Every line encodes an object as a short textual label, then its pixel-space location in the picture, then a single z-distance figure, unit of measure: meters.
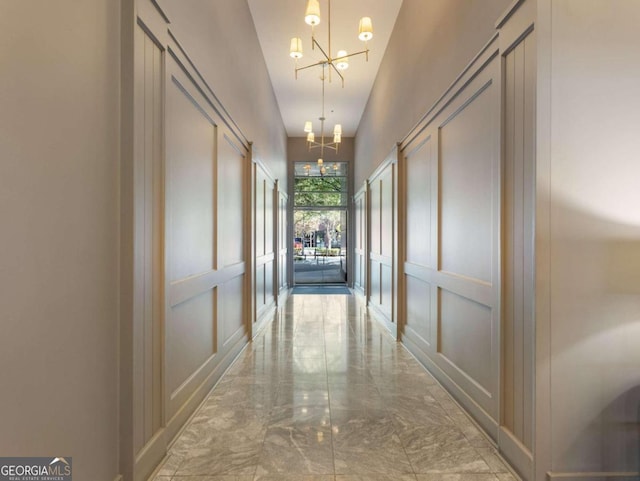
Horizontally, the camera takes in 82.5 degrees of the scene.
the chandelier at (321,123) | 6.91
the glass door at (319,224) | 10.66
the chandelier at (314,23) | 3.36
